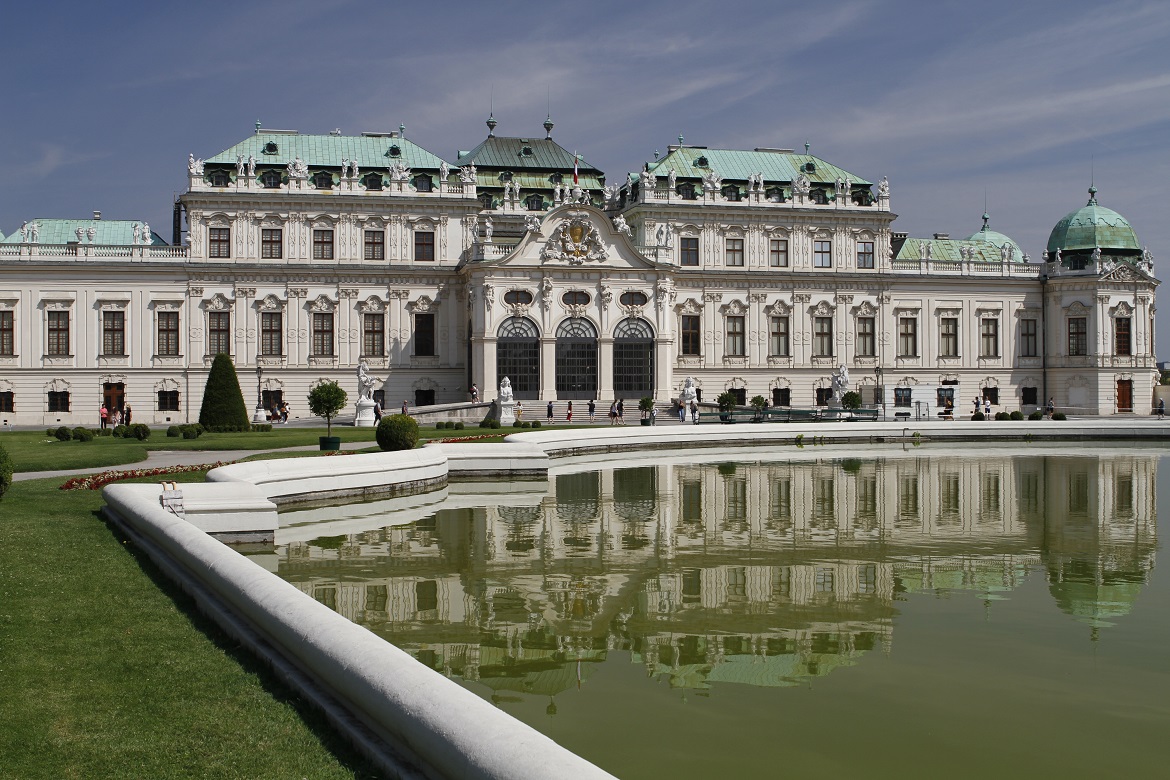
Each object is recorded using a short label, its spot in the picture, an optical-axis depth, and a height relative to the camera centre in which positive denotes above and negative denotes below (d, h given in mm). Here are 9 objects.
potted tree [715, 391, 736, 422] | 54859 -972
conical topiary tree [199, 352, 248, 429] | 45594 -512
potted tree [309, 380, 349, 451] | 40938 -421
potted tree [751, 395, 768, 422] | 54000 -1152
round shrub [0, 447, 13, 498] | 17266 -1305
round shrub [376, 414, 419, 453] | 30250 -1312
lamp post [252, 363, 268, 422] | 54344 -861
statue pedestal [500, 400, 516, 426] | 51469 -1320
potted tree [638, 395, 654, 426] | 54062 -1069
